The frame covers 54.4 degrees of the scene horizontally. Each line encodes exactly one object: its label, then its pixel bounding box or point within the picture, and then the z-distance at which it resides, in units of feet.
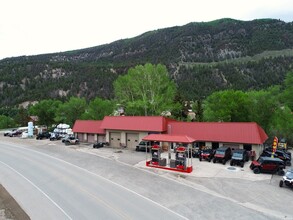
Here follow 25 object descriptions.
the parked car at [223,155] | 109.40
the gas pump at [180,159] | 99.30
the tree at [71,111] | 227.81
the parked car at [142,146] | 138.92
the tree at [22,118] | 321.93
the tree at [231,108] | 162.56
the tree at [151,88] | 178.81
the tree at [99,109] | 200.44
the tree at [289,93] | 177.64
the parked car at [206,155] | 114.11
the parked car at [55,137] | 184.75
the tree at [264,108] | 155.22
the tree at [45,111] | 252.21
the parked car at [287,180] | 78.43
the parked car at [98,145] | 149.48
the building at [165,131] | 120.06
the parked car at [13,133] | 225.09
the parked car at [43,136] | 195.23
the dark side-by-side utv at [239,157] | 104.80
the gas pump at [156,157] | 105.91
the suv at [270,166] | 94.27
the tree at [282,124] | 144.97
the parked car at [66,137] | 169.86
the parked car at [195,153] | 121.90
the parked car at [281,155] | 108.58
